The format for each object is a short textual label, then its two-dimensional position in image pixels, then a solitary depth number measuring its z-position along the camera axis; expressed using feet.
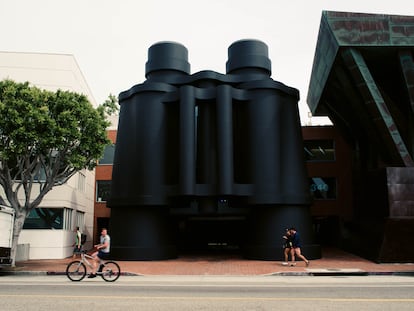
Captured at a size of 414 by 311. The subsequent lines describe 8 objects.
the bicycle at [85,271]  46.96
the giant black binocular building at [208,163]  83.30
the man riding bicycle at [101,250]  47.46
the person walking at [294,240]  67.67
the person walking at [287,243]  69.72
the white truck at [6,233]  61.77
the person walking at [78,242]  87.02
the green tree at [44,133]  66.28
